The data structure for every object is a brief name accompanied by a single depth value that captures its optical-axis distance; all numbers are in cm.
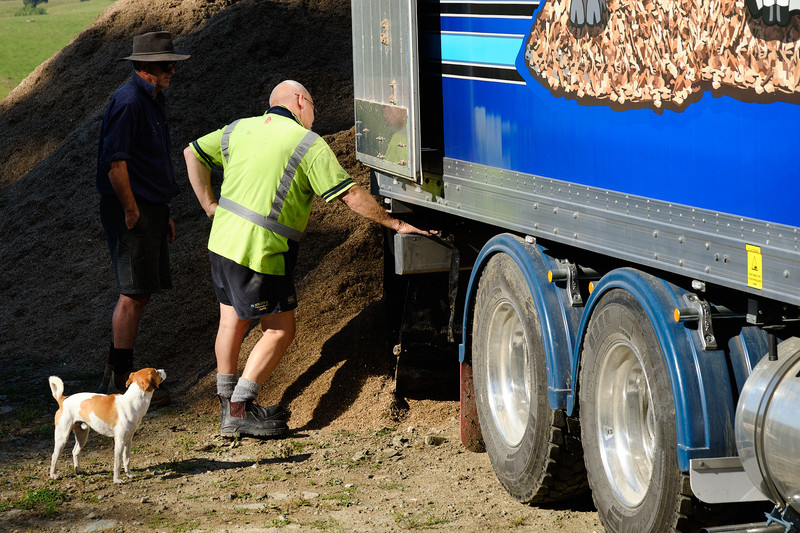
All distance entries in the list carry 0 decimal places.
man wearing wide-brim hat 1359
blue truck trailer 631
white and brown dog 1075
